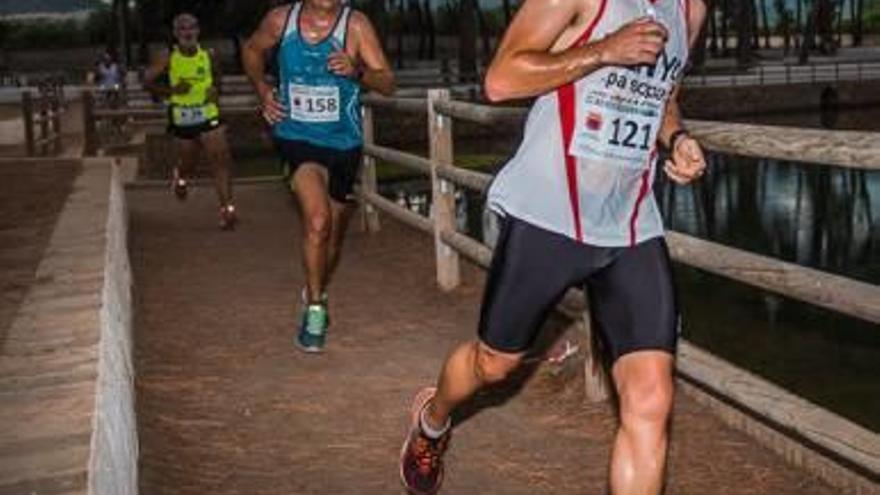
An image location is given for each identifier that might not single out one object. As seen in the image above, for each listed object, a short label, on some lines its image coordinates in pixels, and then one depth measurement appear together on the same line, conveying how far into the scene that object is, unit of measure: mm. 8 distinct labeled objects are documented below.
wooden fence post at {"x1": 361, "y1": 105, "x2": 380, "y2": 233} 11055
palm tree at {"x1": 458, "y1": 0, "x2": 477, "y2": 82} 49238
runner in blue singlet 6523
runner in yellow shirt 11312
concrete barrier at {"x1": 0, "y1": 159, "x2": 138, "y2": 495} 3010
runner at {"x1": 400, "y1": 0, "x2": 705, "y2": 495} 3467
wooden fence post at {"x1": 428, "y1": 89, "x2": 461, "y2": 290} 8328
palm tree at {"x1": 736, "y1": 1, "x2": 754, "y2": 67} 58534
